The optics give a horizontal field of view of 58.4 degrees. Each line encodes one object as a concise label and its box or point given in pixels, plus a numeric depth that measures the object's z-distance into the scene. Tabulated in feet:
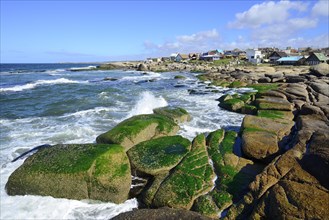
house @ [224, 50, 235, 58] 422.82
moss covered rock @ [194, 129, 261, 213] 29.91
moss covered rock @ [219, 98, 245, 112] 72.84
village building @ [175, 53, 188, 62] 472.77
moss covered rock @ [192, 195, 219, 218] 28.86
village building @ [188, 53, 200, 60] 479.41
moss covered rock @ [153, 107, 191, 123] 60.18
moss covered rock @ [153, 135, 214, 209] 30.53
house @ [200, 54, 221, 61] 410.31
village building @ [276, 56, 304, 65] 255.23
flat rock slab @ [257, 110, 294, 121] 55.65
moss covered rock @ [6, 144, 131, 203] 31.96
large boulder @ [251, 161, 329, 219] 22.99
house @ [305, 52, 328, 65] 235.61
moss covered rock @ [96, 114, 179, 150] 43.04
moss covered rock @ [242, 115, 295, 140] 44.62
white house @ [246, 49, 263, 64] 337.39
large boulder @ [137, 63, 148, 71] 308.81
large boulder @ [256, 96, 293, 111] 60.99
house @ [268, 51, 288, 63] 315.27
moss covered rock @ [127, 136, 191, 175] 35.99
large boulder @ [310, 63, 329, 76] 128.67
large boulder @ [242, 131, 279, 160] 37.58
